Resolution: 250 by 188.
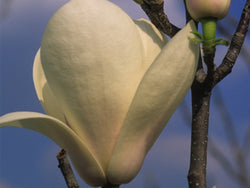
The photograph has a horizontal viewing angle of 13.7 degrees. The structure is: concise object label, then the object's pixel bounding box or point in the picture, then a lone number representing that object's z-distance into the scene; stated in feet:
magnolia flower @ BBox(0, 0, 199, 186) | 1.72
